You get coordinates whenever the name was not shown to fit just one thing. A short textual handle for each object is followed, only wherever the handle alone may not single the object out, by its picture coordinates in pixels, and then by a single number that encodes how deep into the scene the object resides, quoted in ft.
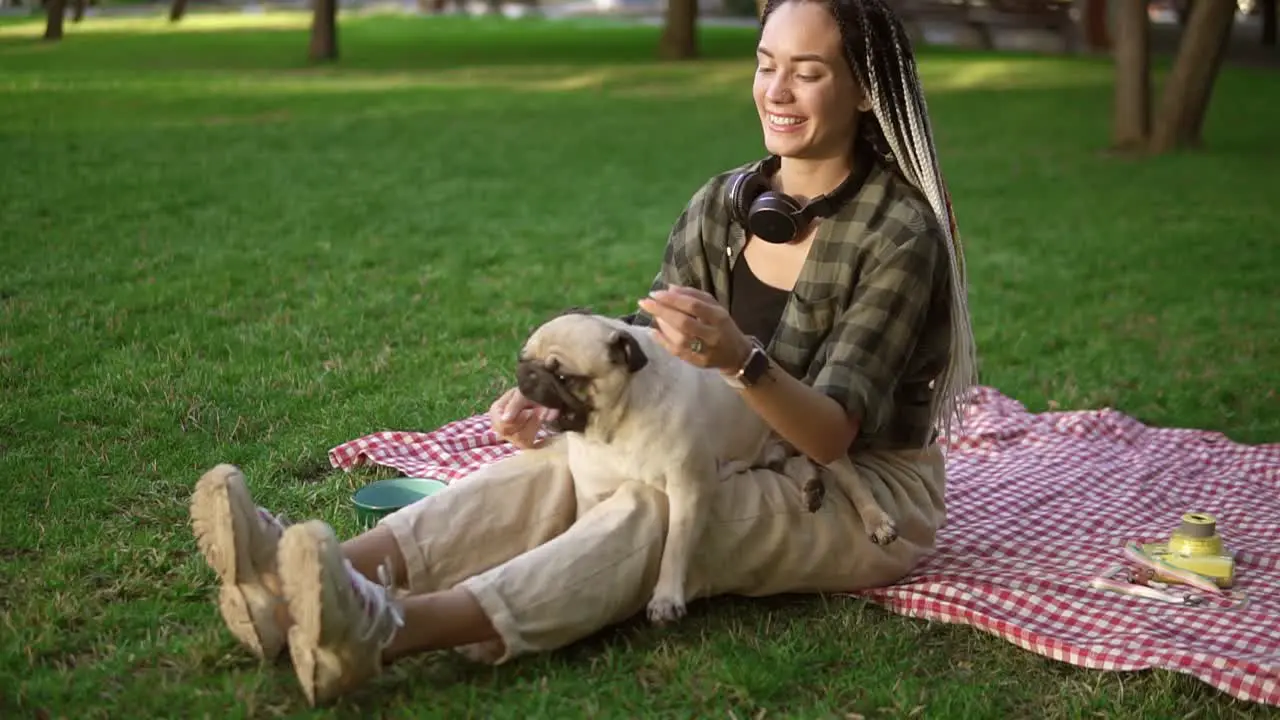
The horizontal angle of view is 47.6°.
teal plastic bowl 13.65
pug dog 10.66
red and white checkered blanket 11.44
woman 10.11
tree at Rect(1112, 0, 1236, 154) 40.37
